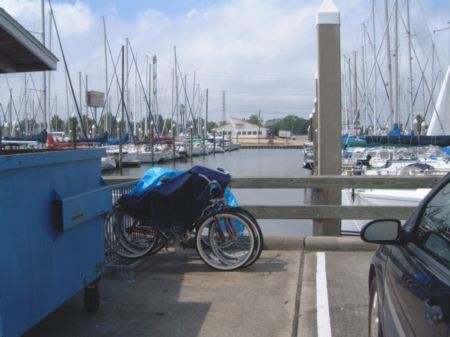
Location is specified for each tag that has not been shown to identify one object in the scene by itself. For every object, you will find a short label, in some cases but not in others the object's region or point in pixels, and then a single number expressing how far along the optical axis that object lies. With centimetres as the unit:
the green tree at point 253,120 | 18440
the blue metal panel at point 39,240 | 347
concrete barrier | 736
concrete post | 827
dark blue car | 228
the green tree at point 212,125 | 16741
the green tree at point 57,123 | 6806
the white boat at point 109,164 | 4525
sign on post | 3019
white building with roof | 15912
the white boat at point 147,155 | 5691
